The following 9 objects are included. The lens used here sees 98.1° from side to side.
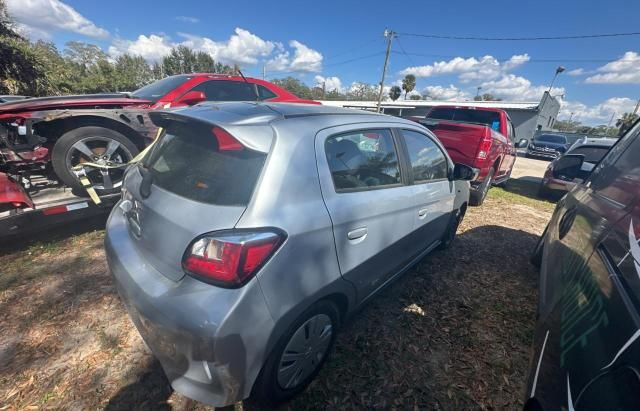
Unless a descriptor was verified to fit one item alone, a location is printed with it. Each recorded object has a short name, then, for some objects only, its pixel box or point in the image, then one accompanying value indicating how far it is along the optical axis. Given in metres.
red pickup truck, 5.29
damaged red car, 3.29
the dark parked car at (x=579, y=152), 6.16
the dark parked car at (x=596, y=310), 0.82
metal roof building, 27.89
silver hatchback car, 1.34
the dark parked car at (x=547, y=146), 18.55
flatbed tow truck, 2.76
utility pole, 23.72
